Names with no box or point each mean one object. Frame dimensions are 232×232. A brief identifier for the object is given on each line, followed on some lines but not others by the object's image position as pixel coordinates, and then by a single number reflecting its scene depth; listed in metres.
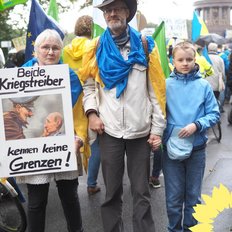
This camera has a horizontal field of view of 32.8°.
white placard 2.48
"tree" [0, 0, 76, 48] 21.75
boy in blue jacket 2.80
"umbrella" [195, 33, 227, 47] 14.12
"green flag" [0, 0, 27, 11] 3.93
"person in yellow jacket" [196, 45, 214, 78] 6.78
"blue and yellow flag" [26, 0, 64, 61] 4.04
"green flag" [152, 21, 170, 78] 4.93
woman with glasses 2.66
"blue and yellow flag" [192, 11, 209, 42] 11.16
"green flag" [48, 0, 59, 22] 4.89
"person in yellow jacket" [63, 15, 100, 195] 4.22
